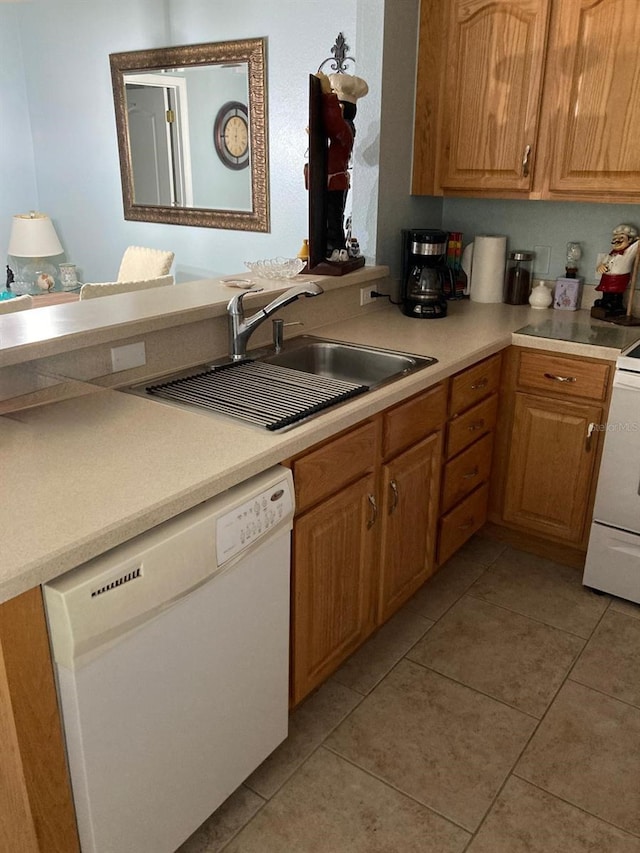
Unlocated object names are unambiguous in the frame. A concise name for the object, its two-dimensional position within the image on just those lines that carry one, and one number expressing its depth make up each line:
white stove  2.35
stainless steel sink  1.77
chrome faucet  2.01
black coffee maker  2.75
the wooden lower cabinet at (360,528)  1.78
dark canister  3.05
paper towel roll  3.05
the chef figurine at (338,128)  2.44
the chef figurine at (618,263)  2.75
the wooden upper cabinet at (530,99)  2.47
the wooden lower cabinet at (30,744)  1.12
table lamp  4.88
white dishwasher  1.19
